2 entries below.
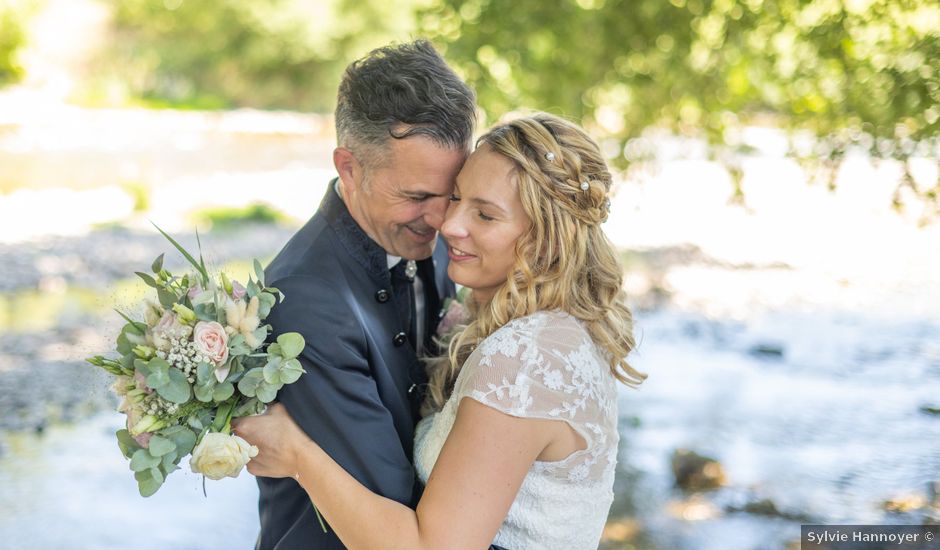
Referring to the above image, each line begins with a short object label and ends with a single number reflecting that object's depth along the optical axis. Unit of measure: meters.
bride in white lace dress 2.35
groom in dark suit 2.49
